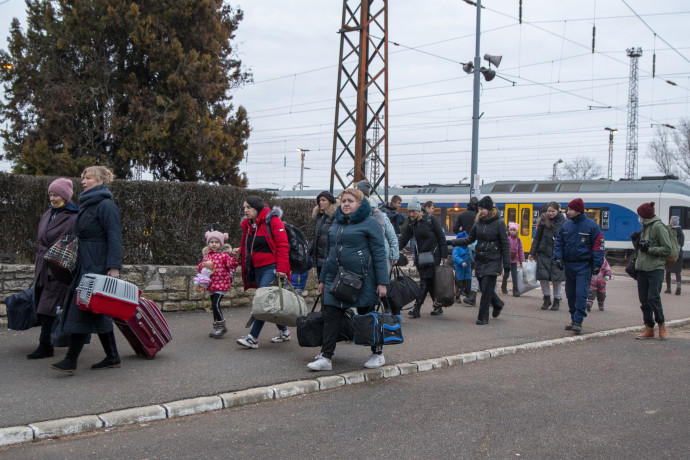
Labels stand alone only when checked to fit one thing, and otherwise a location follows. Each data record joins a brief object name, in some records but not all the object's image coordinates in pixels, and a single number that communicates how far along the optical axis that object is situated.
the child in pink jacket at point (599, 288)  11.60
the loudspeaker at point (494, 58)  17.45
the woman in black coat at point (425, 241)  9.81
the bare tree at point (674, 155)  45.16
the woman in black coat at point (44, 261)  6.17
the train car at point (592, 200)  25.36
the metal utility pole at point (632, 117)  39.41
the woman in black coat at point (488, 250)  9.42
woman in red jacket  7.02
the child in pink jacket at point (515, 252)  13.22
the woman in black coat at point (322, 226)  7.83
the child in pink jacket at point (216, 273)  7.68
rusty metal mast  17.86
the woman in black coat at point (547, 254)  11.45
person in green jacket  8.45
